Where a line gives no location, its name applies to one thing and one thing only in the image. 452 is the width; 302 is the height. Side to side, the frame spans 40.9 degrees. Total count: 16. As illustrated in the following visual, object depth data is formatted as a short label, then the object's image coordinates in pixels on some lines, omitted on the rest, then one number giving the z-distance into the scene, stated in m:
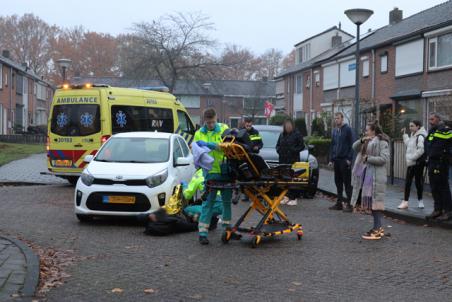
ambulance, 14.30
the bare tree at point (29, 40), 75.44
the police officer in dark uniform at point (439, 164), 10.05
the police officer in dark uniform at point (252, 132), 12.79
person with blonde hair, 8.88
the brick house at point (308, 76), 42.38
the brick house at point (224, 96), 71.31
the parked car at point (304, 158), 13.91
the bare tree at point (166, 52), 42.09
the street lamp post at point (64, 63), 26.73
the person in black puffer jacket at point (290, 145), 12.47
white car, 9.52
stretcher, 7.94
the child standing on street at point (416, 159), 11.18
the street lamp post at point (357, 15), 15.11
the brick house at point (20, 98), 45.53
